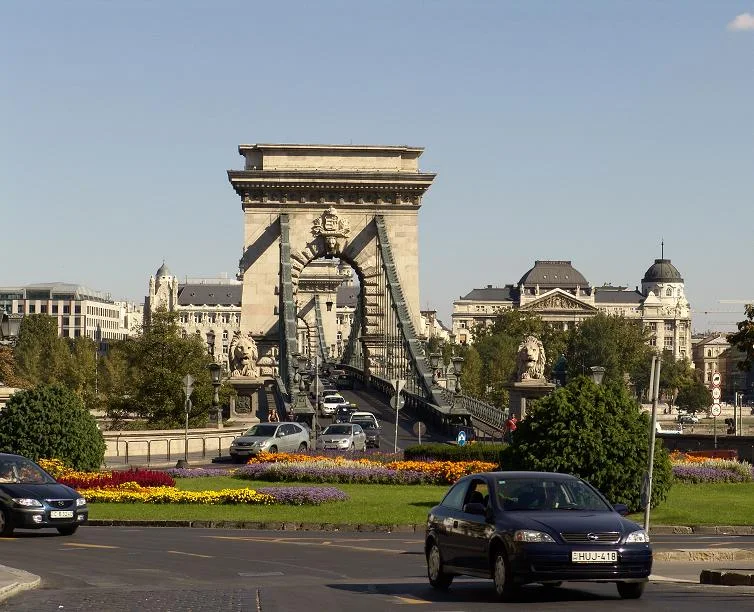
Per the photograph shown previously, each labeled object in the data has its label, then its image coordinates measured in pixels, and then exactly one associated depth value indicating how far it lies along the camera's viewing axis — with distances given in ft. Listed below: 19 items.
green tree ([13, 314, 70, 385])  410.58
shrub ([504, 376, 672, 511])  111.34
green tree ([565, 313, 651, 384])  583.99
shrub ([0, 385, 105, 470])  138.72
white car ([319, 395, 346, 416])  264.52
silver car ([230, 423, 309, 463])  179.32
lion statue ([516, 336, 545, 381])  212.64
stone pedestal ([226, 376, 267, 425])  236.43
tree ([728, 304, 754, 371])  168.04
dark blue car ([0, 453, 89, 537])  95.30
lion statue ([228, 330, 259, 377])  238.48
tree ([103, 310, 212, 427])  241.98
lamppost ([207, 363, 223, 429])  220.49
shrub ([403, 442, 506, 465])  155.22
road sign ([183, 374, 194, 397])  177.69
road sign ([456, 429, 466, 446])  192.20
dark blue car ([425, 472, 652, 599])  61.82
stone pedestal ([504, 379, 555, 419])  209.05
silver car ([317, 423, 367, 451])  198.29
